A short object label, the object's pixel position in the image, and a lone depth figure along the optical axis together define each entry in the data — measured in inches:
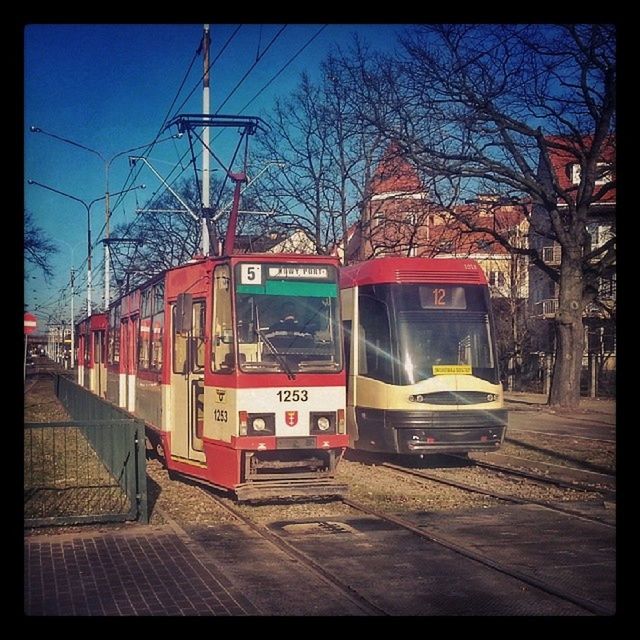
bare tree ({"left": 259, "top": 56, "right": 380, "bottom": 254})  1048.2
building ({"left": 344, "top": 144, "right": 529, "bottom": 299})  970.7
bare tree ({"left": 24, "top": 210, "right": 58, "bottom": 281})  1588.3
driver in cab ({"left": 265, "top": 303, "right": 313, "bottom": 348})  439.2
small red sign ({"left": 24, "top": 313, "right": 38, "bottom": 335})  911.7
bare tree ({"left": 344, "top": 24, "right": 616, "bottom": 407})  883.4
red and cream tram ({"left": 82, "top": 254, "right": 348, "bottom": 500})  428.1
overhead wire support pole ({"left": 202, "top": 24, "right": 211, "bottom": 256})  918.4
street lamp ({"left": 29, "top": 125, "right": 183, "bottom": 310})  939.8
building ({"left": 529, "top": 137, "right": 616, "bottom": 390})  1093.1
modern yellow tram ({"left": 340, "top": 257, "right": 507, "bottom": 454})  537.6
